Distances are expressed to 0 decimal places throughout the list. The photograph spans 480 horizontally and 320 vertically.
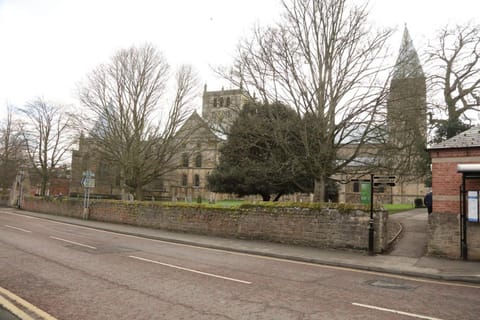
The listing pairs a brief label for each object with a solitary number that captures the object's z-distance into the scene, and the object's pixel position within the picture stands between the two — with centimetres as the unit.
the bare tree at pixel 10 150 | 4428
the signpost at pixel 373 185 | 1252
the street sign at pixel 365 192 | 1354
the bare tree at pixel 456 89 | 2494
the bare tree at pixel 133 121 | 2967
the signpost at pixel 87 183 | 2666
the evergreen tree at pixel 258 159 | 1817
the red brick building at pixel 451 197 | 1153
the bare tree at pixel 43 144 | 4219
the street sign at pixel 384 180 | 1302
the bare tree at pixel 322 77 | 1602
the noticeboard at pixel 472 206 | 1117
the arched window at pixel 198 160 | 3205
